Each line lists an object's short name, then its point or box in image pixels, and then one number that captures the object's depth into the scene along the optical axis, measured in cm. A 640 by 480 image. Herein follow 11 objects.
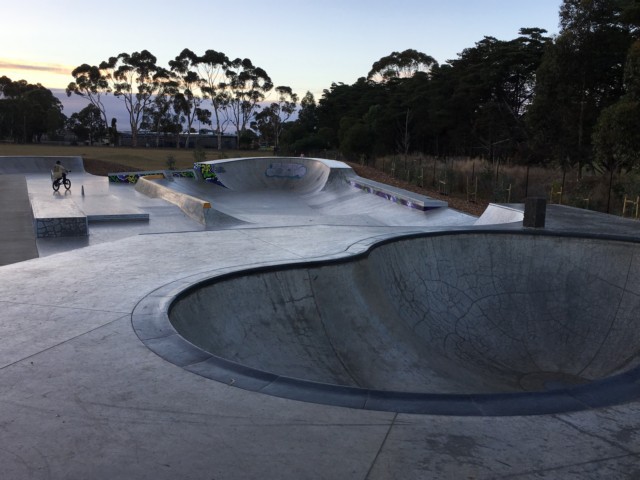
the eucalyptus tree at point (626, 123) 1772
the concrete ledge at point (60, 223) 1198
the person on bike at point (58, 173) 2123
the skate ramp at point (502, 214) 1325
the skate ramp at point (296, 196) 1702
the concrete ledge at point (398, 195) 1789
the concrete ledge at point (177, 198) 1511
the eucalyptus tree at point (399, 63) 6575
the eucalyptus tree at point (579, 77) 2589
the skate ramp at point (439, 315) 646
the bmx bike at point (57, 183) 2138
